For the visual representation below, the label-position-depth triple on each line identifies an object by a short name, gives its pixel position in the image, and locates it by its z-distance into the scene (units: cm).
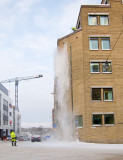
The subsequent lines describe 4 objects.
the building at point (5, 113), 8057
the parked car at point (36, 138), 4553
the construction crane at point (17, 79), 14375
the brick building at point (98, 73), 3225
